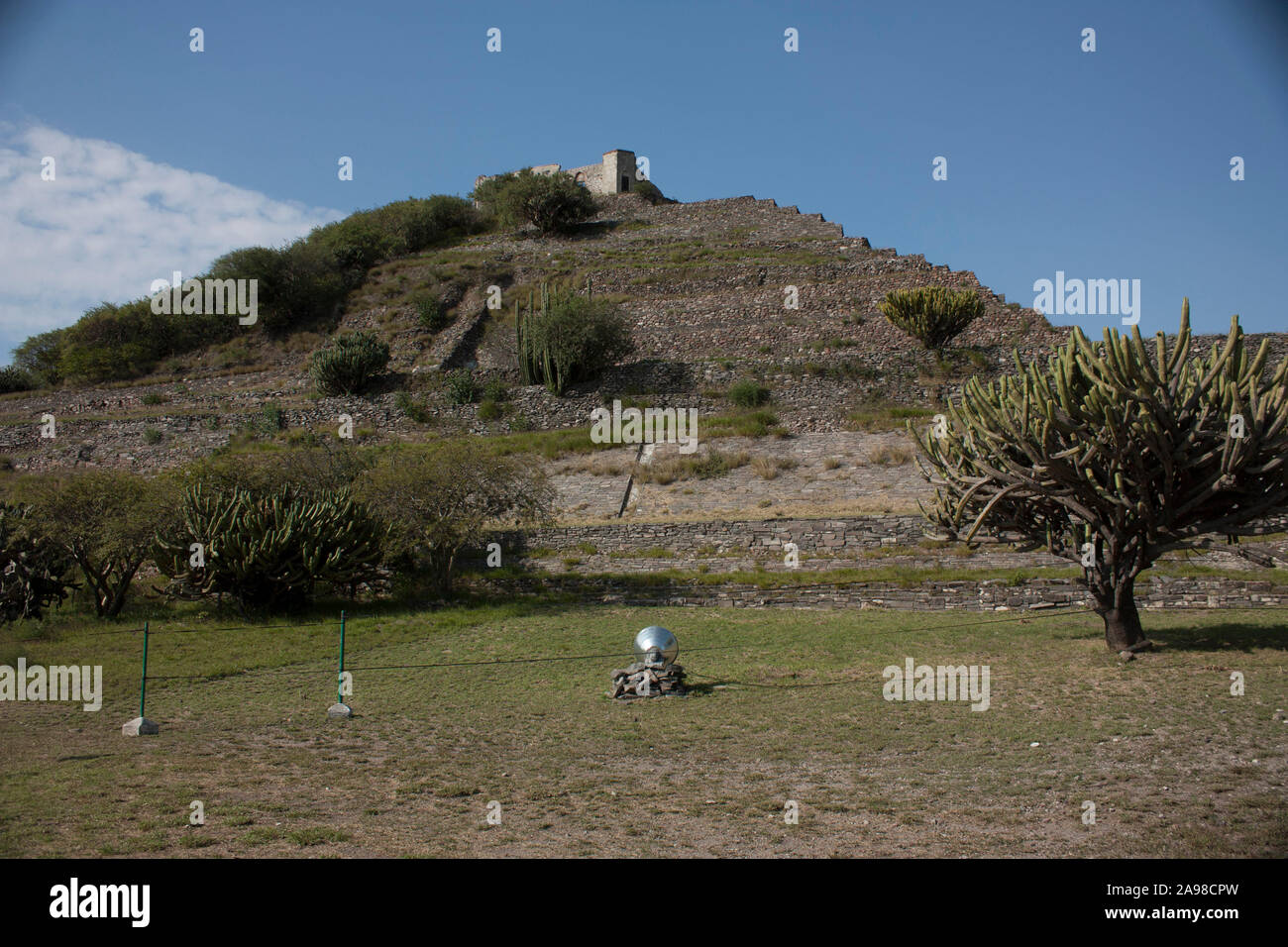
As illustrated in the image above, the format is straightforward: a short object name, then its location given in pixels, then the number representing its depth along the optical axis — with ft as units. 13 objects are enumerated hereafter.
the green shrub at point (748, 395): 111.75
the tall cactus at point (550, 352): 119.44
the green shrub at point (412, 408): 117.80
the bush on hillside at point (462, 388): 119.44
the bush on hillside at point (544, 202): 193.13
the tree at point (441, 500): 67.00
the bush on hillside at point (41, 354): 157.89
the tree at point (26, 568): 58.54
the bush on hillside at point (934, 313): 119.03
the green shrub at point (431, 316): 150.61
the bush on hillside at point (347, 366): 124.88
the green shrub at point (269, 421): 114.96
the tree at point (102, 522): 60.08
